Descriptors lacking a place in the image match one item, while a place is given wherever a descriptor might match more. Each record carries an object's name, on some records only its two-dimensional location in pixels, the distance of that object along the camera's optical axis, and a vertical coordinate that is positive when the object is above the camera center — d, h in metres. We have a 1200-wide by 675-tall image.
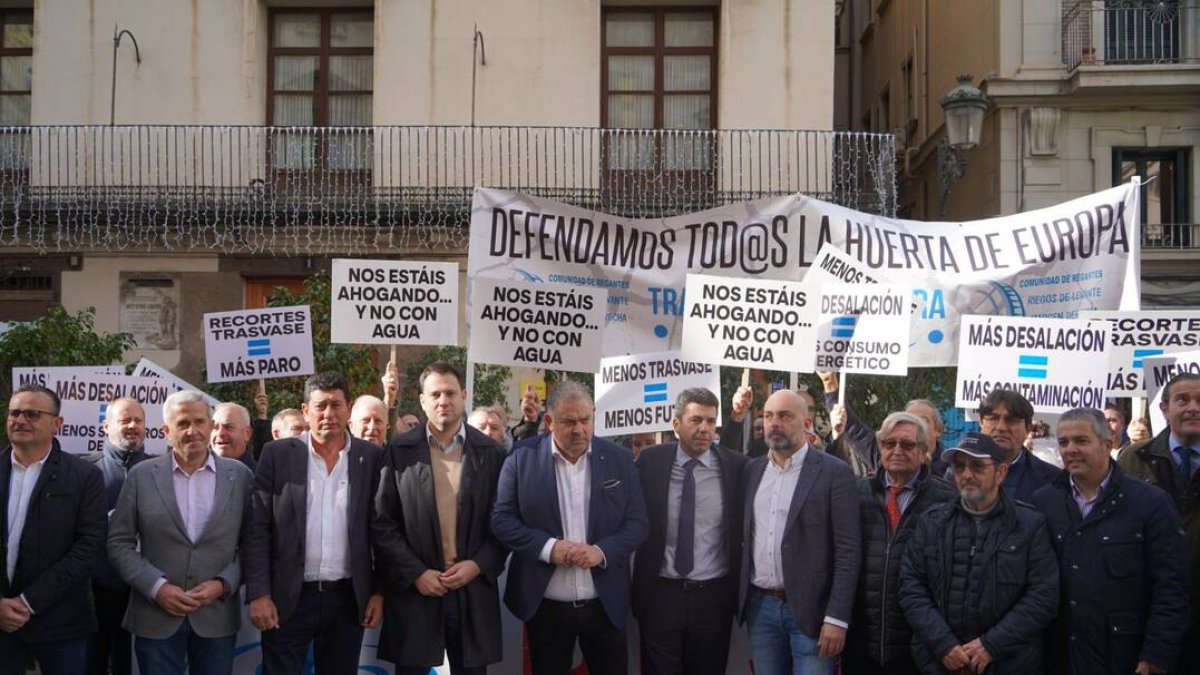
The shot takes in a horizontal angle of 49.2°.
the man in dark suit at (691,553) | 6.41 -1.03
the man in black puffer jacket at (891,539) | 5.94 -0.89
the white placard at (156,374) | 9.09 -0.25
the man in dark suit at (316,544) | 6.18 -0.97
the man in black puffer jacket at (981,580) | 5.57 -1.01
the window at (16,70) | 19.20 +3.94
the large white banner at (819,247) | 9.24 +0.65
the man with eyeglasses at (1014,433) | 6.43 -0.42
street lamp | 13.17 +2.24
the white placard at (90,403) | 8.76 -0.44
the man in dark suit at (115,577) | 6.71 -1.20
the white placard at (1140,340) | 8.62 +0.05
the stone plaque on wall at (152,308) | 18.45 +0.43
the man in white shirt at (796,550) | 6.09 -0.97
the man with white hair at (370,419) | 7.17 -0.43
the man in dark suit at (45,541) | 5.98 -0.94
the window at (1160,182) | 19.98 +2.55
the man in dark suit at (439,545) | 6.21 -0.97
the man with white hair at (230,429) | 7.07 -0.49
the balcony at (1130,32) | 19.70 +4.79
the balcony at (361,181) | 17.91 +2.23
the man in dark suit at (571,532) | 6.24 -0.91
